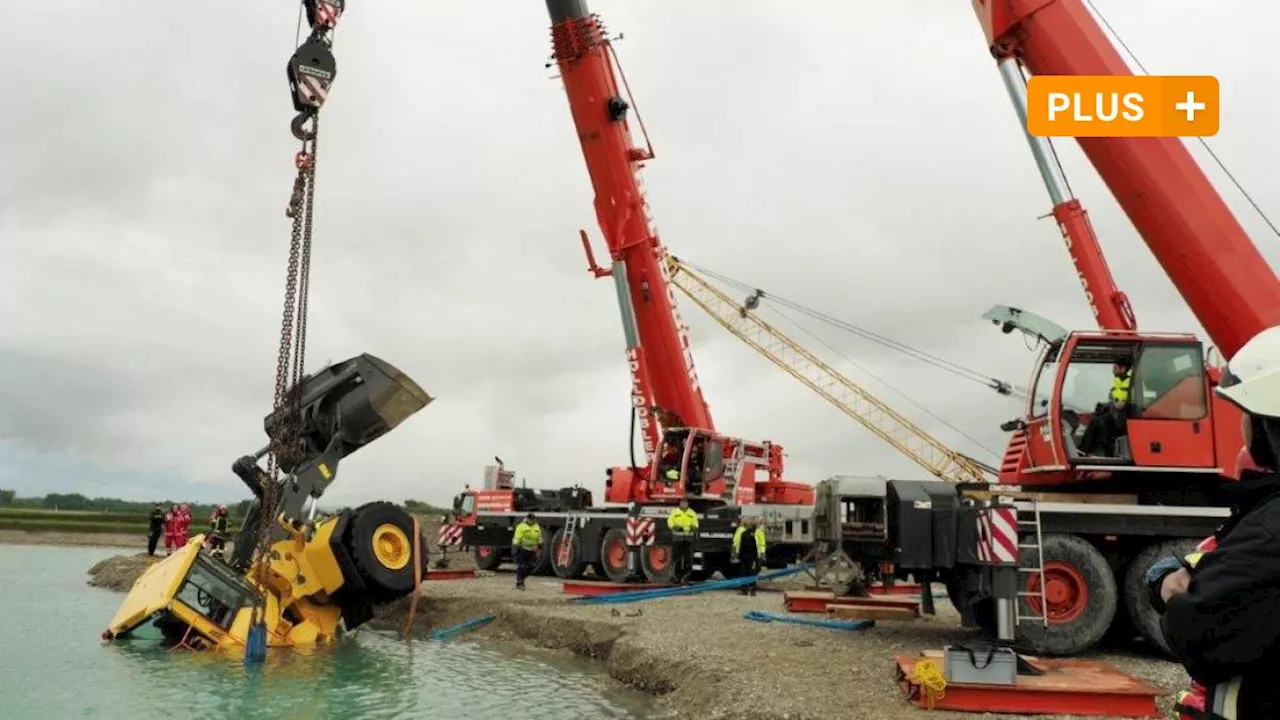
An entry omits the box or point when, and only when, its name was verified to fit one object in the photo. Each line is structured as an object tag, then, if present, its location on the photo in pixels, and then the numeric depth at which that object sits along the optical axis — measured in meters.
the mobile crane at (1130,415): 8.52
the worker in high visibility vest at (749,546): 16.11
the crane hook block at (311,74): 9.67
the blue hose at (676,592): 13.63
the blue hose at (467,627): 12.66
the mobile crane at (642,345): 17.45
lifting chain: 9.73
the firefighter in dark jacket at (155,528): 26.02
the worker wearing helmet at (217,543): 12.01
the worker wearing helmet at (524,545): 16.52
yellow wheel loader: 10.62
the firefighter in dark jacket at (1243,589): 1.95
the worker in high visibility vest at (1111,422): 9.28
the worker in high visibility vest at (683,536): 16.06
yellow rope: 6.41
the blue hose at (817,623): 10.08
